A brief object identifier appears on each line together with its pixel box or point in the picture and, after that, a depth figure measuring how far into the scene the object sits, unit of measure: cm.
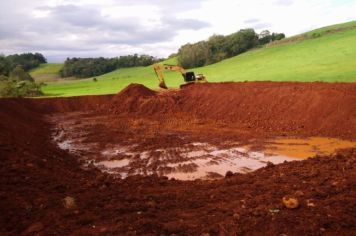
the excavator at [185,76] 2642
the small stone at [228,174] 918
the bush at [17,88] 3505
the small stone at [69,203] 602
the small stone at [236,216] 556
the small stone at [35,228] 516
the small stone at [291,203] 583
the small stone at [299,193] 646
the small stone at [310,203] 595
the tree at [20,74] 5622
